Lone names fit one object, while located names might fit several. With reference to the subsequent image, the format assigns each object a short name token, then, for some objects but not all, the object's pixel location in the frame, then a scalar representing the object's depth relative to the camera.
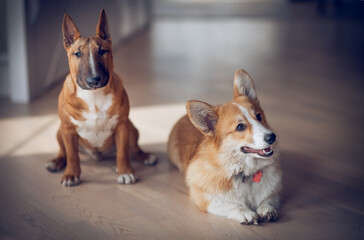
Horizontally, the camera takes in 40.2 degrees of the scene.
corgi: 2.30
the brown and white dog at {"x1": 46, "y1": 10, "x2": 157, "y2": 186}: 2.54
